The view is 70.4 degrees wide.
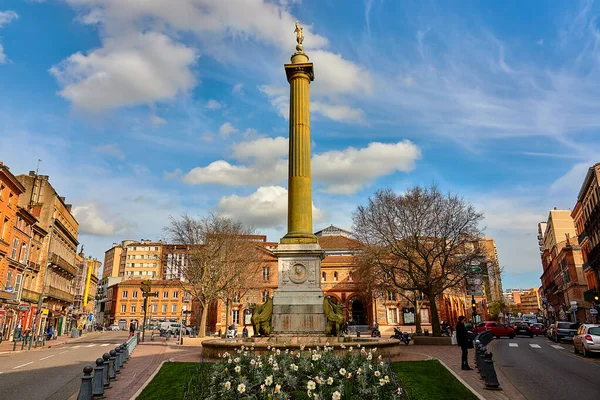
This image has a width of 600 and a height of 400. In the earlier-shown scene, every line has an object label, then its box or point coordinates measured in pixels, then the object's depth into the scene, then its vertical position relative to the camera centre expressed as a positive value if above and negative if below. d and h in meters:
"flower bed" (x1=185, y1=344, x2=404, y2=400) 7.56 -1.12
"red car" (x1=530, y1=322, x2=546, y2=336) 45.71 -1.12
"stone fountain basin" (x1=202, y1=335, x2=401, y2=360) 14.48 -0.82
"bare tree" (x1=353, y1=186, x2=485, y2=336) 33.03 +6.81
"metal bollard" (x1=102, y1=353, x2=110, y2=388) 12.08 -1.33
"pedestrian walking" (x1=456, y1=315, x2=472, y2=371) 14.82 -0.72
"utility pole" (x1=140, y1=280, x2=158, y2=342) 34.78 +2.65
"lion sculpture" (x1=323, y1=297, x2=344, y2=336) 16.52 +0.00
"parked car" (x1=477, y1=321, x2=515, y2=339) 40.03 -1.04
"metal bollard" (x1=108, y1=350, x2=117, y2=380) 13.35 -1.42
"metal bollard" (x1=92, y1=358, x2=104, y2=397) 10.69 -1.47
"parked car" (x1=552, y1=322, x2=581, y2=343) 31.73 -0.86
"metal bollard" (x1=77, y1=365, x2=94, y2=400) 9.16 -1.35
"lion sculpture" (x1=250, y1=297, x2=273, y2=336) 16.78 +0.02
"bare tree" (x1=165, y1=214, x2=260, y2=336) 39.50 +5.93
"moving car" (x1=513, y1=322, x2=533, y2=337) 43.94 -1.15
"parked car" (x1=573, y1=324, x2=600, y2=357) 19.83 -1.00
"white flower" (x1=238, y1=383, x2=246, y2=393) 6.70 -1.02
